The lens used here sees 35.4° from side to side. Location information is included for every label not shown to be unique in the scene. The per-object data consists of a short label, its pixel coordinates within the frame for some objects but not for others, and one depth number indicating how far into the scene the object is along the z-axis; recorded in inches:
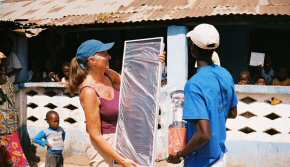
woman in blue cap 117.7
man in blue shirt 97.7
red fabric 205.3
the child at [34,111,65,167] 219.6
